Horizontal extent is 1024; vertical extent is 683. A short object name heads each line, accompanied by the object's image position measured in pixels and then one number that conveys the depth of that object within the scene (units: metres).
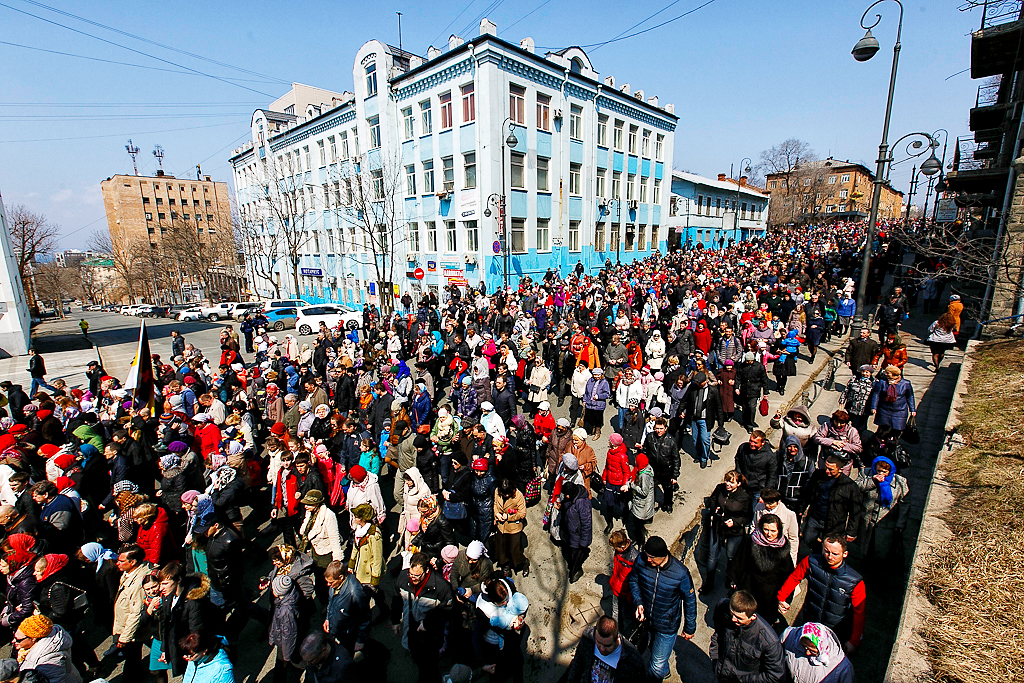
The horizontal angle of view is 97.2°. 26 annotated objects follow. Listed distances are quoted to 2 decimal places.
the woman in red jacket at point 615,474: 6.42
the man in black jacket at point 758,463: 5.83
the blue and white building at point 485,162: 24.06
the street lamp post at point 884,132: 11.12
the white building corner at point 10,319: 20.47
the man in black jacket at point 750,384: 9.02
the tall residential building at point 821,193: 57.62
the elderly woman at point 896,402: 7.27
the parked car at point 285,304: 25.36
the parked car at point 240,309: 31.75
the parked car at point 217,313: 33.72
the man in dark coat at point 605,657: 3.55
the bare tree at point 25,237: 37.22
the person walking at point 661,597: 4.20
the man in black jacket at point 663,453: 6.56
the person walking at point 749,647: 3.49
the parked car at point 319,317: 23.81
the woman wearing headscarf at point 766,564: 4.42
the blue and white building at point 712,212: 39.91
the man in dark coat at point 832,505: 5.03
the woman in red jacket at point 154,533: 5.03
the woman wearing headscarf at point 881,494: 5.16
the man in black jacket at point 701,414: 8.20
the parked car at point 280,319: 24.75
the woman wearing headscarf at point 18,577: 4.38
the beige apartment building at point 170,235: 51.91
